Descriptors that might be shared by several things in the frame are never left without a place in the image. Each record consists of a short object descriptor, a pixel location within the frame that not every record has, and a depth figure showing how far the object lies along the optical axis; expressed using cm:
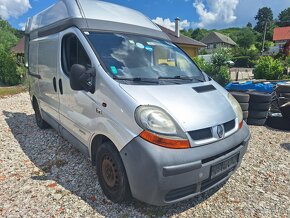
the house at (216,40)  8088
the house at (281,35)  7000
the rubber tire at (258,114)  635
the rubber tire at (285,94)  678
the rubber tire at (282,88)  687
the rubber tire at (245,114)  614
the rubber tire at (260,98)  627
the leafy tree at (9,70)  1692
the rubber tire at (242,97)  602
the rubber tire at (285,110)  603
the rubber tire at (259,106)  627
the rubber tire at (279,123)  616
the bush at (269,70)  1585
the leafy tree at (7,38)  3568
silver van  246
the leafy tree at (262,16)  11666
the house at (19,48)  2829
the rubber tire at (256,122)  640
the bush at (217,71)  1475
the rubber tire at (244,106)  603
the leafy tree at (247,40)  8219
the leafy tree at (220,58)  1772
